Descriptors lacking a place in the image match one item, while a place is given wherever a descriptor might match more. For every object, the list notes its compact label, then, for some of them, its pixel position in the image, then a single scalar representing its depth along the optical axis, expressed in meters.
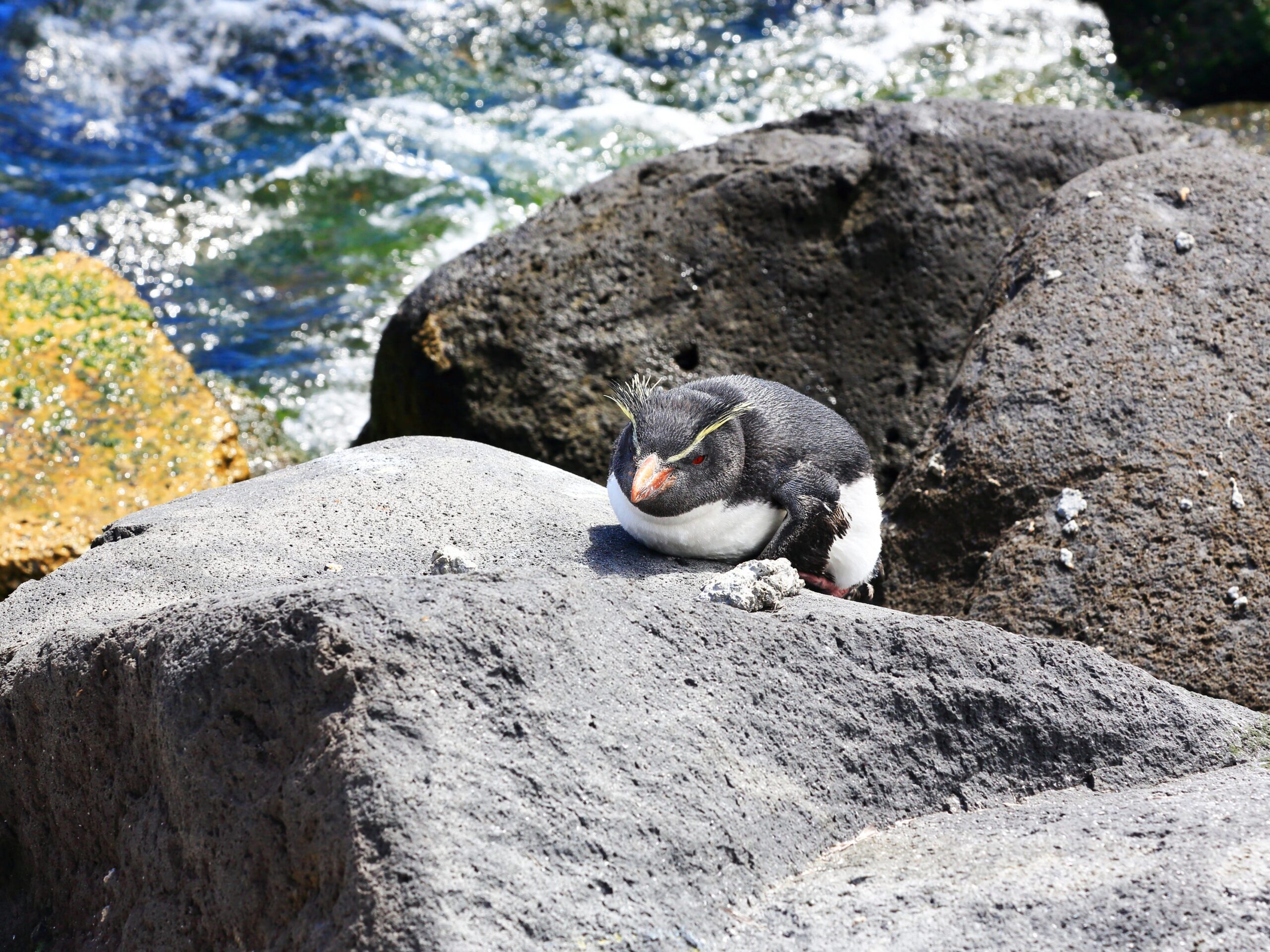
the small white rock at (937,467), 9.20
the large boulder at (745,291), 12.14
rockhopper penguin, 7.38
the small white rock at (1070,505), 8.57
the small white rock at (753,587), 6.65
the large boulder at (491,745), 5.10
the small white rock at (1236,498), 8.39
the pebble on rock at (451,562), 6.98
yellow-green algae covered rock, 12.30
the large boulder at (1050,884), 4.84
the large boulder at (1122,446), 8.20
